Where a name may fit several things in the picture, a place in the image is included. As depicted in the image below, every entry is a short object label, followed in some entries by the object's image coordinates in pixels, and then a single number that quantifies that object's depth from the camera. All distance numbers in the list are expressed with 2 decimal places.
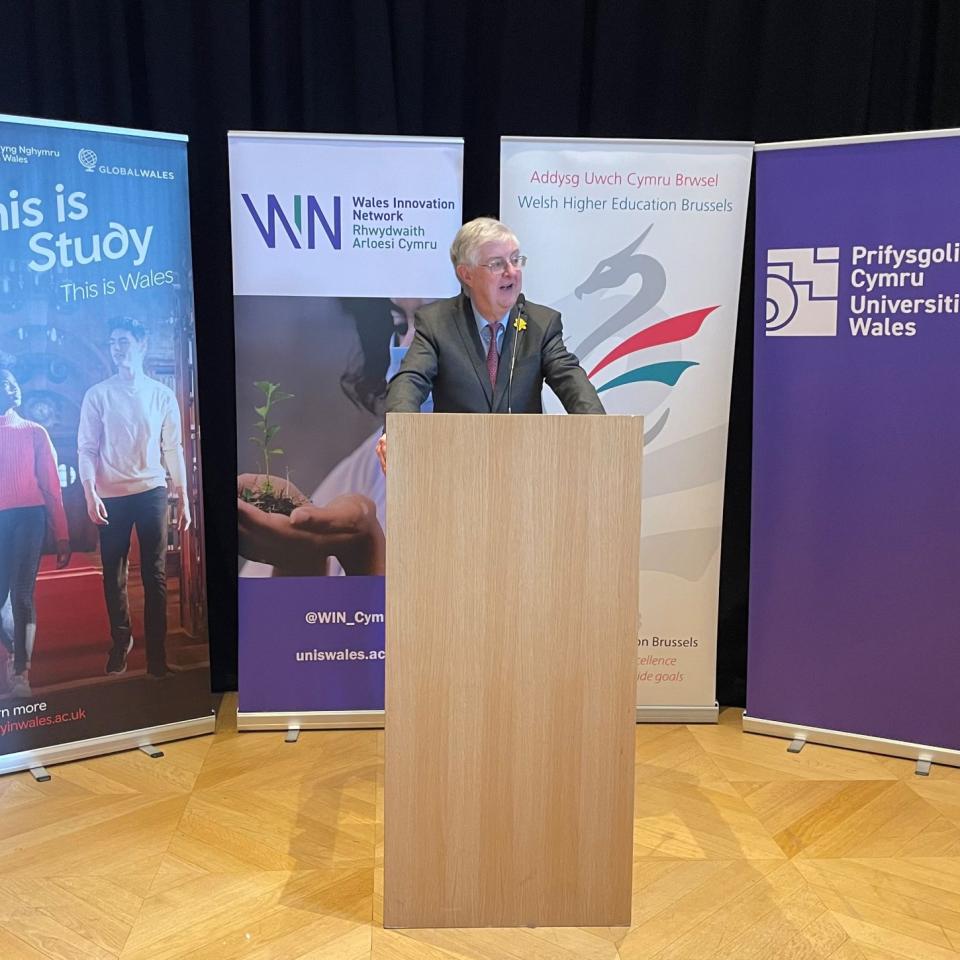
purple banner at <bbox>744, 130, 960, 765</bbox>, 3.35
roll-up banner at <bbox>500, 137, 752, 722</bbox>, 3.58
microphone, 2.64
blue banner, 3.19
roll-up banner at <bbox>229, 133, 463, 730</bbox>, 3.46
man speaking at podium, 2.69
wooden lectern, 2.21
